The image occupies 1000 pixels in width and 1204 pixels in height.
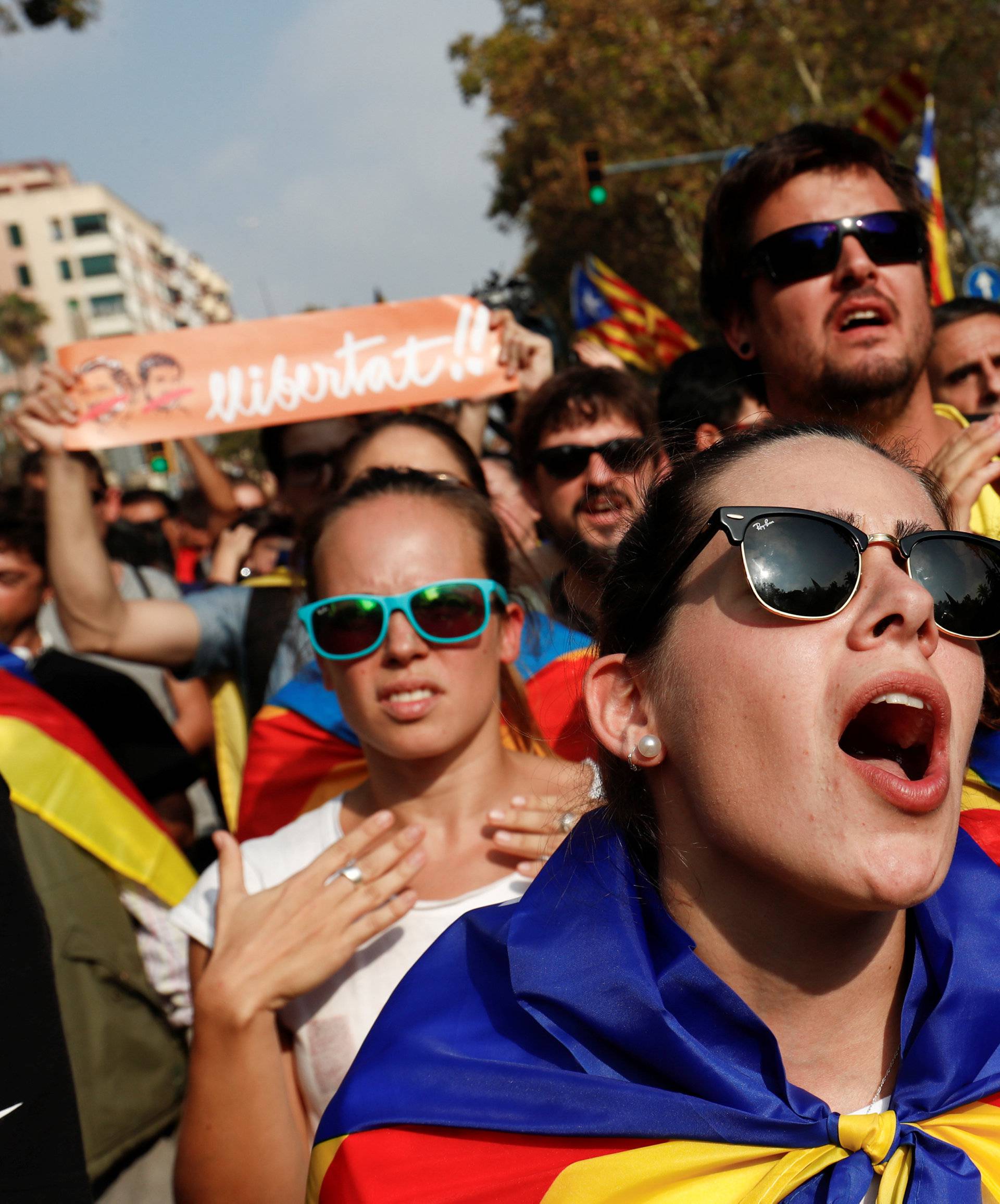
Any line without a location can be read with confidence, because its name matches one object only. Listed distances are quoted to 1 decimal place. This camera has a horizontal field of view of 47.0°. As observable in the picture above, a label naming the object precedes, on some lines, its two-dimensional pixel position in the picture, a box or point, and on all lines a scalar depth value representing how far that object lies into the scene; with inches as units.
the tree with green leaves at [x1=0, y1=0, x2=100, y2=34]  375.6
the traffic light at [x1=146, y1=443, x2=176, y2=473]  373.7
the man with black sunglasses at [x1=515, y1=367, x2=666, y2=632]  129.3
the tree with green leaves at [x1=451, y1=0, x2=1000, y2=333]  742.5
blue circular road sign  333.4
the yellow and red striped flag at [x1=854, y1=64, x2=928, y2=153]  422.9
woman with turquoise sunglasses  79.0
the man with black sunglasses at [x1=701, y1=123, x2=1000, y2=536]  102.2
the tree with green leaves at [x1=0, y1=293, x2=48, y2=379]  2659.9
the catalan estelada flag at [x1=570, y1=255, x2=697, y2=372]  409.8
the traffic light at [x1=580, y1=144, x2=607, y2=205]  607.8
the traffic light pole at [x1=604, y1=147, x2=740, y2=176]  613.2
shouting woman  53.9
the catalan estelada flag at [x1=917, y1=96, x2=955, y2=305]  260.7
